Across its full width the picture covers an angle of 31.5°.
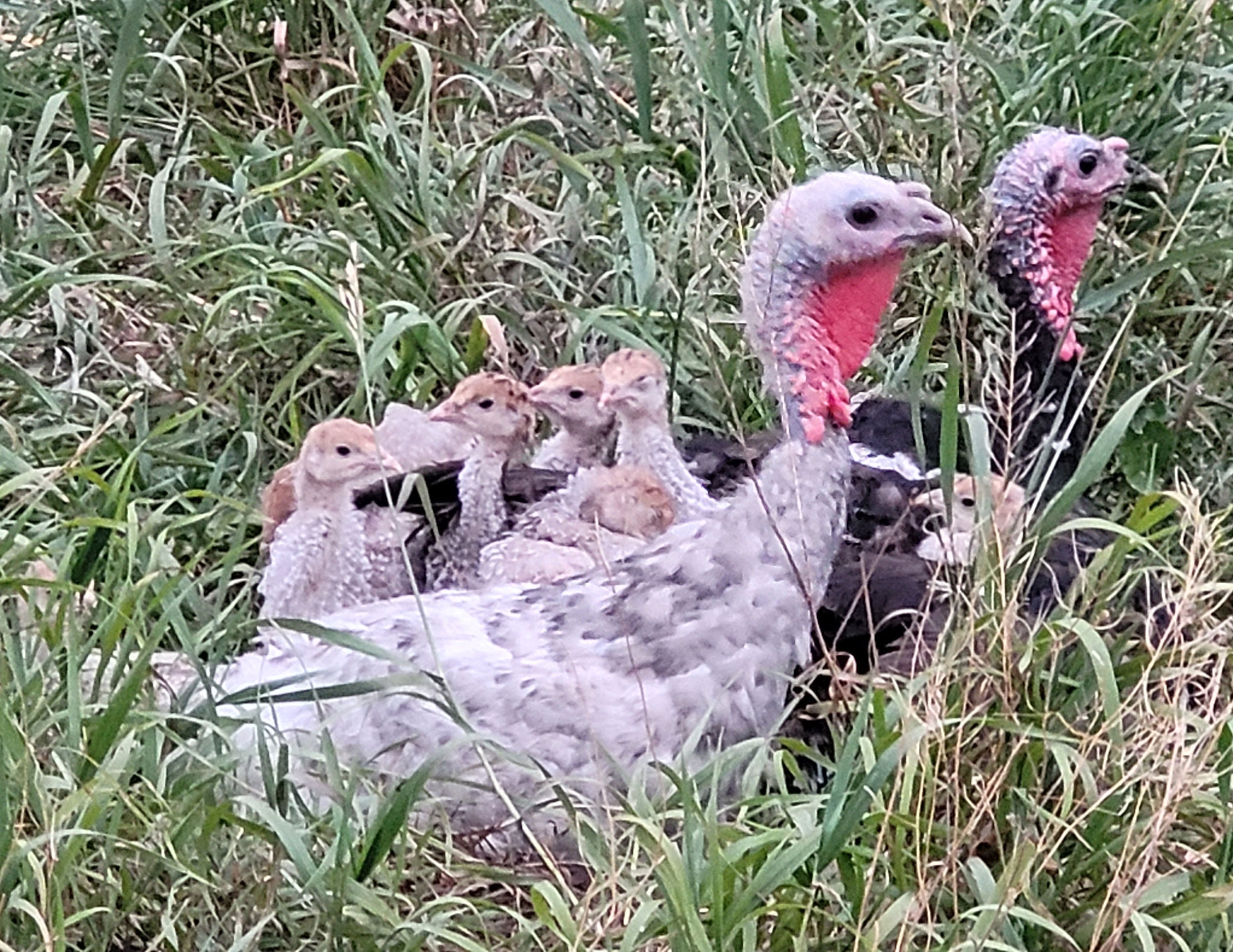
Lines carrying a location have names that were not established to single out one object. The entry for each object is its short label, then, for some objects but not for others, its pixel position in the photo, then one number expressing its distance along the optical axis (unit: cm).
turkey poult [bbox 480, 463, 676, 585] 368
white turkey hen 306
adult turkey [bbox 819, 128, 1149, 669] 378
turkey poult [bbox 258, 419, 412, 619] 360
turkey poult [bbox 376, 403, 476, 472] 390
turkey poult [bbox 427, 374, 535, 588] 384
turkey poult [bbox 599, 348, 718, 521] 378
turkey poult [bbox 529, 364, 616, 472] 392
